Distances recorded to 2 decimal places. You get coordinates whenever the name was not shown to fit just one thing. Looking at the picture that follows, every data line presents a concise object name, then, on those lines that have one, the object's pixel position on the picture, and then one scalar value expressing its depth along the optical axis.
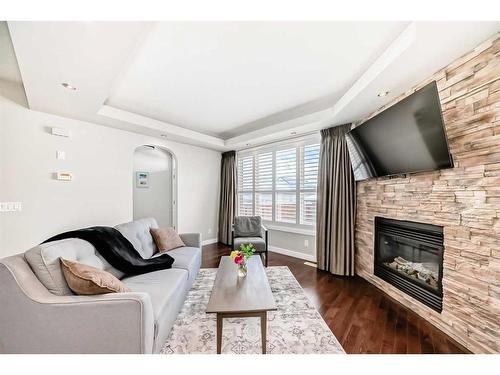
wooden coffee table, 1.43
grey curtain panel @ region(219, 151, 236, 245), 4.87
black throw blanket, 1.90
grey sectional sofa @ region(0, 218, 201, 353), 1.18
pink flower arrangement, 2.03
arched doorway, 4.38
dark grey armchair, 3.54
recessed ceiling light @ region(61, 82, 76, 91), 2.00
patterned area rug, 1.56
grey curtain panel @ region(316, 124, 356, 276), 3.07
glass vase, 1.99
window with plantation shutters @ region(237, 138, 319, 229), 3.82
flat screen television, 1.65
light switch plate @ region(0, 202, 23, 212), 2.40
